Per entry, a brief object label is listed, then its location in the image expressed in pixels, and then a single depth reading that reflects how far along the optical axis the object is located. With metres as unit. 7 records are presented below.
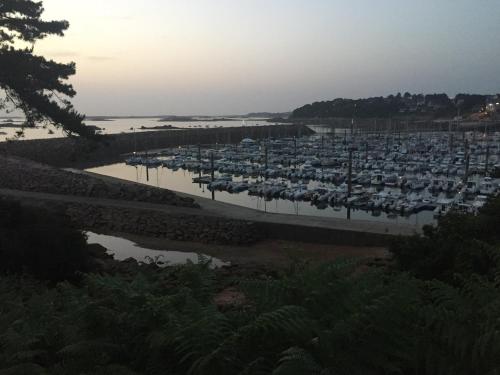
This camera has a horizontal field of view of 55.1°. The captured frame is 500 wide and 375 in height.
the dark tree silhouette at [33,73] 15.28
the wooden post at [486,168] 43.87
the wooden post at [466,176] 38.88
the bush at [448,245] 7.42
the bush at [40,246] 11.66
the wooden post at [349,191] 33.97
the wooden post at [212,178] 41.10
